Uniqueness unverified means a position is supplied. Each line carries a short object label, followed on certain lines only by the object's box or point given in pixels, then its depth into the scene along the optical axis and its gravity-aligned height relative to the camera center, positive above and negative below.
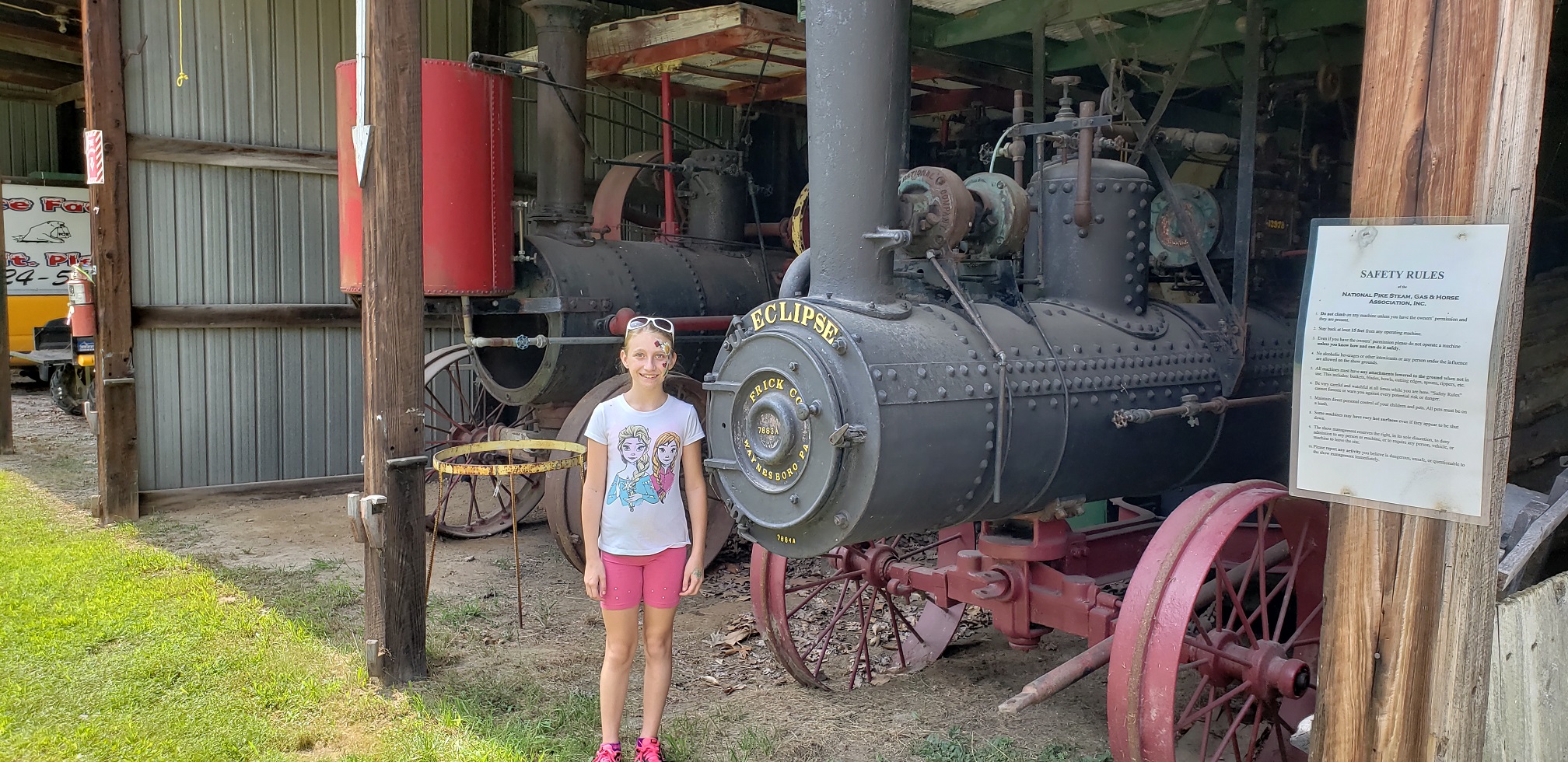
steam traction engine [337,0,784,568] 5.32 +0.05
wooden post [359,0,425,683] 3.90 -0.22
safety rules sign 1.80 -0.12
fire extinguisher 7.12 -0.24
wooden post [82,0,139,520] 6.53 +0.01
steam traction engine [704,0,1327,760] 3.16 -0.43
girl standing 3.21 -0.70
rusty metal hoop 4.35 -0.73
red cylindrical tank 5.27 +0.43
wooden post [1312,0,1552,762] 1.82 -0.16
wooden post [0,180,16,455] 9.09 -1.06
